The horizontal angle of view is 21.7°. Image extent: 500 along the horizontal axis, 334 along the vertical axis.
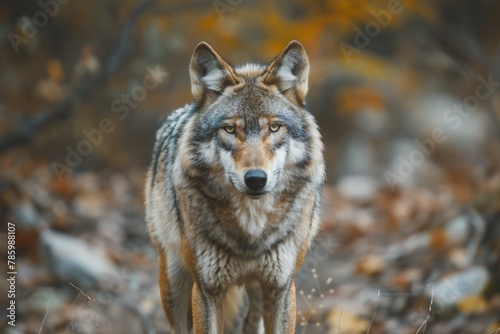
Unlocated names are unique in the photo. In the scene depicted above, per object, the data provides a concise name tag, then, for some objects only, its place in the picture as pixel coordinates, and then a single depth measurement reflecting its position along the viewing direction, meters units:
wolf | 9.03
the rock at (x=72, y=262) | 16.94
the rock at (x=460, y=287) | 15.08
